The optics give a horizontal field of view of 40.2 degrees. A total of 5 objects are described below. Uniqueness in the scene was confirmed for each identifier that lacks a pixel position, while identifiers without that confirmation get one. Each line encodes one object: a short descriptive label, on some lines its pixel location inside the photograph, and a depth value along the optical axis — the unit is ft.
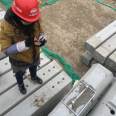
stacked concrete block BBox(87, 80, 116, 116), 5.50
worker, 4.59
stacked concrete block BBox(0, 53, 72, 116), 5.89
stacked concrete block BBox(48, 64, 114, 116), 5.44
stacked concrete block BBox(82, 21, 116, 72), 6.97
